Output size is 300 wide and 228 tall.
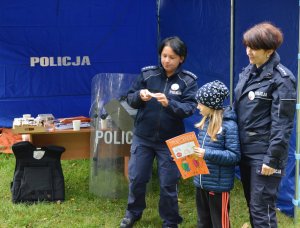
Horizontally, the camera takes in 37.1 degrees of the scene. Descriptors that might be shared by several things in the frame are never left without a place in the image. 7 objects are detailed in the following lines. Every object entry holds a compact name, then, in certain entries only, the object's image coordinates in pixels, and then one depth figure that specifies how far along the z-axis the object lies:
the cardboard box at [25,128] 4.19
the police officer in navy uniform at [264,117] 2.55
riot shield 4.28
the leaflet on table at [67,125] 4.48
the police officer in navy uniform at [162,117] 3.32
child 2.74
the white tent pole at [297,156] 3.47
